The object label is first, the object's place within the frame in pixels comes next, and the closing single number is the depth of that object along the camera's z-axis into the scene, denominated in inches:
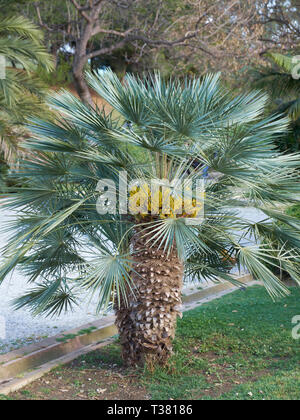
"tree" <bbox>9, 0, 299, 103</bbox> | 724.0
